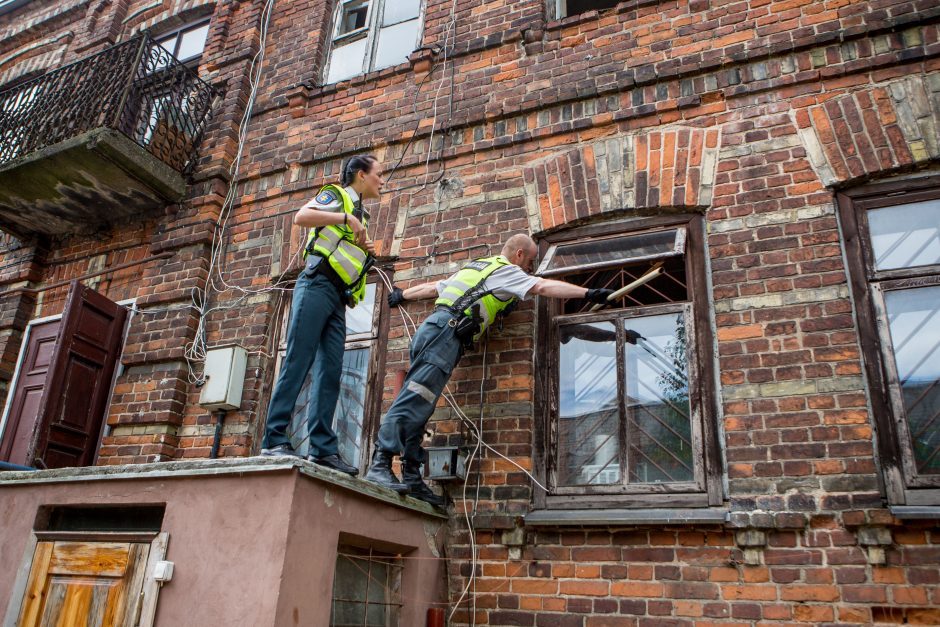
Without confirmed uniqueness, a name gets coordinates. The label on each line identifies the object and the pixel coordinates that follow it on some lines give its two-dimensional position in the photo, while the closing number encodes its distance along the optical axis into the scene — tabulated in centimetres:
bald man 446
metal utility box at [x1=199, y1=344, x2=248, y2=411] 561
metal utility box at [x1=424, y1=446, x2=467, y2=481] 459
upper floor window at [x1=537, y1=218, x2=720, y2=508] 432
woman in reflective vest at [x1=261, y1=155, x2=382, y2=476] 438
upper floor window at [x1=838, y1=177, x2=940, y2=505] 385
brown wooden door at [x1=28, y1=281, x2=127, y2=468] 581
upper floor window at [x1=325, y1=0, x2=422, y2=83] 693
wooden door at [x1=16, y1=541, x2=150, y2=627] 374
